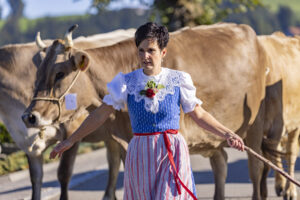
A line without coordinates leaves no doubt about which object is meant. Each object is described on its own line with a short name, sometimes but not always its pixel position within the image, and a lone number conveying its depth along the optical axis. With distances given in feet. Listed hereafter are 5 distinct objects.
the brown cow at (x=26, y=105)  38.64
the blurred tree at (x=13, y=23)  575.54
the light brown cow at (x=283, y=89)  38.72
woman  21.65
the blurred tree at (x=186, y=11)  81.39
